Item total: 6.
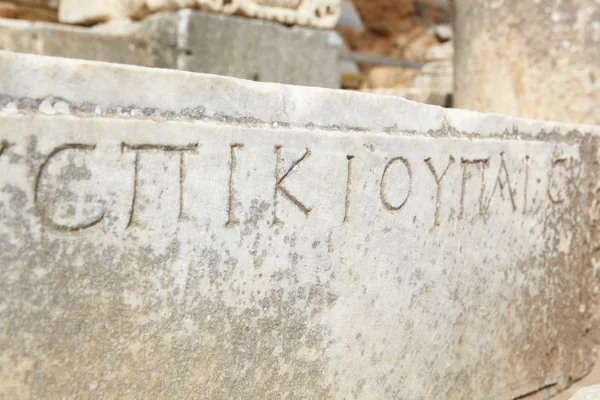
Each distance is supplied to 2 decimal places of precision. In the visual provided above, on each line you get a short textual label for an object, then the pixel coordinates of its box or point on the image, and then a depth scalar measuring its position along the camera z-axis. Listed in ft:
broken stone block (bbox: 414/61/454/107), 16.75
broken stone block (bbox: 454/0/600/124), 7.40
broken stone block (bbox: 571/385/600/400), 4.21
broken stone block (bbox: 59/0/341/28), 8.02
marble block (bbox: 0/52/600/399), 2.79
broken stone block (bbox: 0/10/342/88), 7.52
